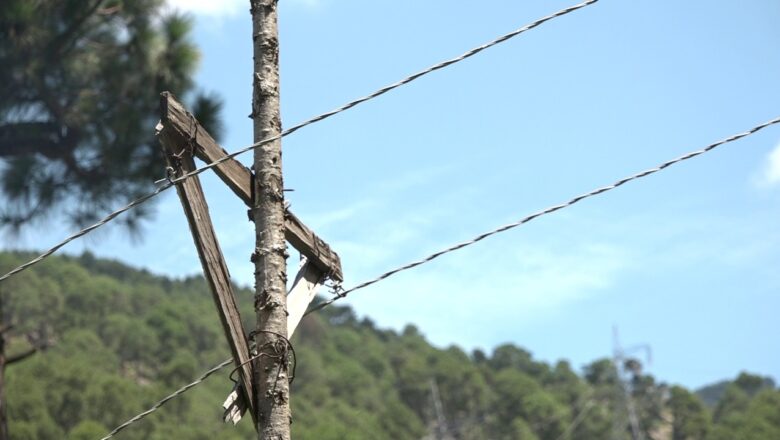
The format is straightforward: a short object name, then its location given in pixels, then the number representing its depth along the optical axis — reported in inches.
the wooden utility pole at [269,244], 219.5
